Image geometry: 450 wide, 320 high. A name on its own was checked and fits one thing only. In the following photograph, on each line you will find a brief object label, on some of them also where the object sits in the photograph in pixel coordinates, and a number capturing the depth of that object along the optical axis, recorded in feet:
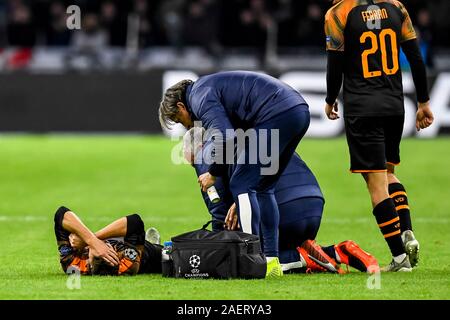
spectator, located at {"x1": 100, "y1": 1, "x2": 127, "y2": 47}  97.25
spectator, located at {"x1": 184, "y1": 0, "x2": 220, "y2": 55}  93.97
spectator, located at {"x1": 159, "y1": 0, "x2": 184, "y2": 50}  95.04
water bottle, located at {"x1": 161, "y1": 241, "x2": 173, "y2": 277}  29.30
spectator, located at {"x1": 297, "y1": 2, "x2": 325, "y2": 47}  92.94
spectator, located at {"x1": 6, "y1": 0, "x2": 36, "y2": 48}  96.94
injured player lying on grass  29.81
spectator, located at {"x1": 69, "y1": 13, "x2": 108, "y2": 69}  93.35
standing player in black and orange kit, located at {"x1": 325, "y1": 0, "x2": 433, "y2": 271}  30.45
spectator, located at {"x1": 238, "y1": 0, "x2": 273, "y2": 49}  94.68
